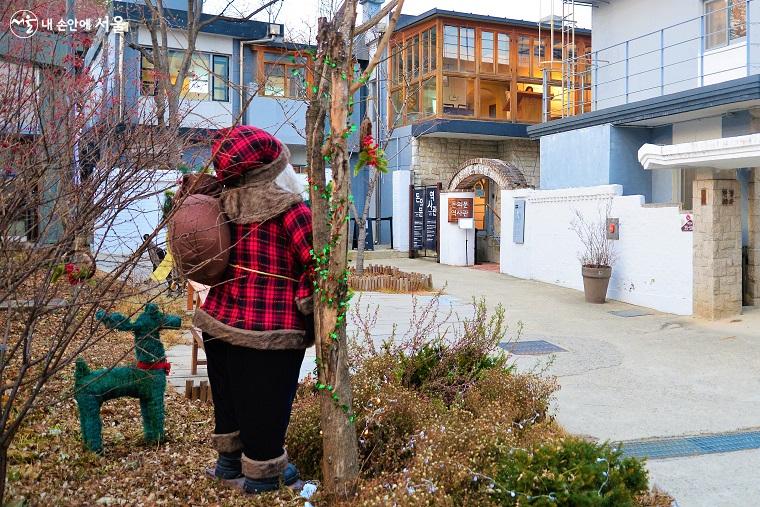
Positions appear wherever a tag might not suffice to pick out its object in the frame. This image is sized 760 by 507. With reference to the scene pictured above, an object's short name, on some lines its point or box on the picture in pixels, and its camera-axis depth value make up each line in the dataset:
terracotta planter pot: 12.18
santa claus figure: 3.23
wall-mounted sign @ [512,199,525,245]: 15.99
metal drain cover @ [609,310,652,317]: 11.07
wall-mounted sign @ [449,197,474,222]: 18.64
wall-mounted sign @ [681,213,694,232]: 10.82
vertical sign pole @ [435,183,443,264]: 19.62
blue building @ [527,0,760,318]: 10.27
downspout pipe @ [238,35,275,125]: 19.29
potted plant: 12.21
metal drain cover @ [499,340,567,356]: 8.07
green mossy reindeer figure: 3.80
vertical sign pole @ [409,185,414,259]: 20.84
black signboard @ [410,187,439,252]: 19.97
